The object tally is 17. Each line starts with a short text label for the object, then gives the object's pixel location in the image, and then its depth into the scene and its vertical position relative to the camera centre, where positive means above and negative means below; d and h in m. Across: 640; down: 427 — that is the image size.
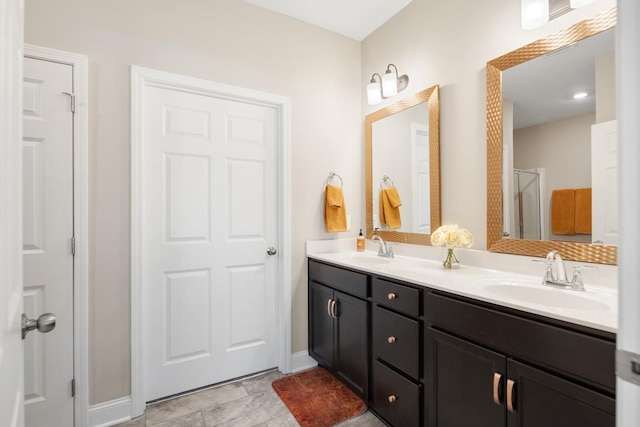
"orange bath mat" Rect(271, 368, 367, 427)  1.82 -1.20
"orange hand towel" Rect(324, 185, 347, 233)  2.46 +0.02
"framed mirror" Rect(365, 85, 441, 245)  2.08 +0.33
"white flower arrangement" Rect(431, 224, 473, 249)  1.75 -0.15
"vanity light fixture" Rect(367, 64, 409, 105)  2.28 +0.95
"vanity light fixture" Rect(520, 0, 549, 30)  1.44 +0.93
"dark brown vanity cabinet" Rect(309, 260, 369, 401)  1.84 -0.74
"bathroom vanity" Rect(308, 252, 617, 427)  0.95 -0.54
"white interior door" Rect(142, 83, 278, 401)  1.98 -0.19
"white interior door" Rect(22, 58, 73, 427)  1.60 -0.12
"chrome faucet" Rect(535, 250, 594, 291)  1.32 -0.28
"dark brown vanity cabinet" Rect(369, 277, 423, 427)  1.48 -0.72
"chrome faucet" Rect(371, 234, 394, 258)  2.33 -0.28
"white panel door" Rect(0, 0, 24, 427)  0.59 -0.01
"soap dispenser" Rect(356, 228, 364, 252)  2.62 -0.27
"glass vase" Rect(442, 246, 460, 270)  1.81 -0.29
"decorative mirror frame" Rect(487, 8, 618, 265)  1.34 +0.33
